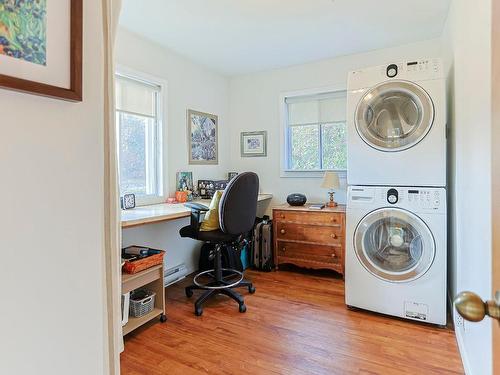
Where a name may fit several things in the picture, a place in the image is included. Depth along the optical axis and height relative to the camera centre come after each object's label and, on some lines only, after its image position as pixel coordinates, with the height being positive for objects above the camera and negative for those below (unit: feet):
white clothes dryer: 6.97 +1.44
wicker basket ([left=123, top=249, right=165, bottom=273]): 6.70 -1.76
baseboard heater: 10.01 -2.97
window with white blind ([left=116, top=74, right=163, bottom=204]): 9.02 +1.51
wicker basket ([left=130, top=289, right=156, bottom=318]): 7.10 -2.73
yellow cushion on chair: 8.03 -0.86
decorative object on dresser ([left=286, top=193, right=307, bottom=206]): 11.27 -0.56
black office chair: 7.61 -0.99
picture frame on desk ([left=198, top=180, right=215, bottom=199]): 11.29 -0.13
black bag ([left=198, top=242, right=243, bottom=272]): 10.59 -2.59
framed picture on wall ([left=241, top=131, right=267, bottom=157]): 12.83 +1.74
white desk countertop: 6.57 -0.69
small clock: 8.46 -0.44
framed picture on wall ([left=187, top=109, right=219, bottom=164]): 11.33 +1.83
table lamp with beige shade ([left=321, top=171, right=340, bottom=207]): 10.54 +0.12
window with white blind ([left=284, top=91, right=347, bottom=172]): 11.52 +2.03
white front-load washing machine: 6.98 -1.63
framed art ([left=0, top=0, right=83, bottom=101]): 2.20 +1.07
